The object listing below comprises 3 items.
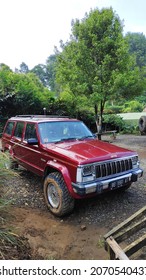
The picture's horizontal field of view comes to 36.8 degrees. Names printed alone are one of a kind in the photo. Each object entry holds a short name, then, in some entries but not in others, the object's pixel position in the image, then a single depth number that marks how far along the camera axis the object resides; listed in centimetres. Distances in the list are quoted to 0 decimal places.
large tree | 1042
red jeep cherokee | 353
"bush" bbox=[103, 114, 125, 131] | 1681
